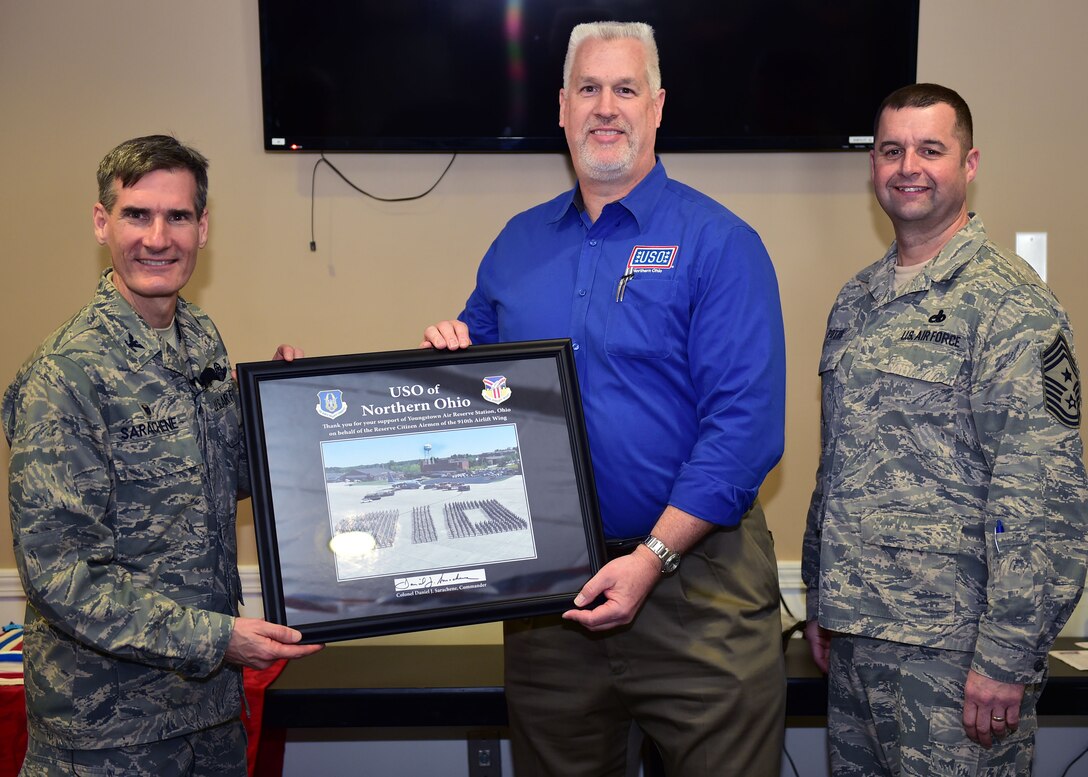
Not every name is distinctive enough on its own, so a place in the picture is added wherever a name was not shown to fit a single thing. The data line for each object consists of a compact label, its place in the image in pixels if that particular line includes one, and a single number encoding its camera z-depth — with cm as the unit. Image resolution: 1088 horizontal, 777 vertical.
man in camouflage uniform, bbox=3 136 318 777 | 166
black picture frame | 178
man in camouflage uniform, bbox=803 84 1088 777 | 185
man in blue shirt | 189
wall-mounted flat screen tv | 289
